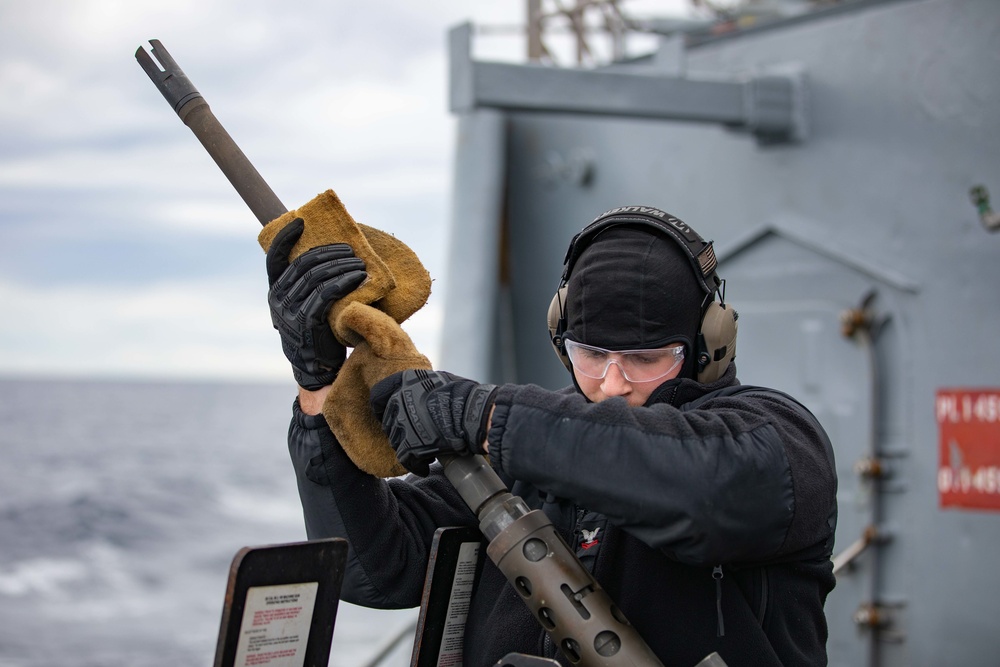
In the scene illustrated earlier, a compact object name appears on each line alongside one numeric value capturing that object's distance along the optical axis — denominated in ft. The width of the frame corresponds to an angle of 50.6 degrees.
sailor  5.87
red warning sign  15.06
